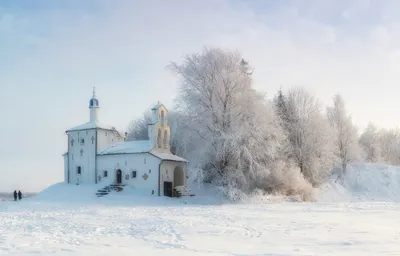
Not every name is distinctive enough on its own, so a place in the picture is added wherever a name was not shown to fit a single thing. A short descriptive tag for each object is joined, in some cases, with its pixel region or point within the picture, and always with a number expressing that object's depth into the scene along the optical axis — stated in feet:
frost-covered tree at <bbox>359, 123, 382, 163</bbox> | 234.33
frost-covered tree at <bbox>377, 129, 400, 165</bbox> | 253.65
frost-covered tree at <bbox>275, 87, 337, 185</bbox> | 160.35
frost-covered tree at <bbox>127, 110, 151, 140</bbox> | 238.41
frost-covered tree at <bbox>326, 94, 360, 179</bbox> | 188.65
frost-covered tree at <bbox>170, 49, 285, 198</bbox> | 122.83
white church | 139.54
